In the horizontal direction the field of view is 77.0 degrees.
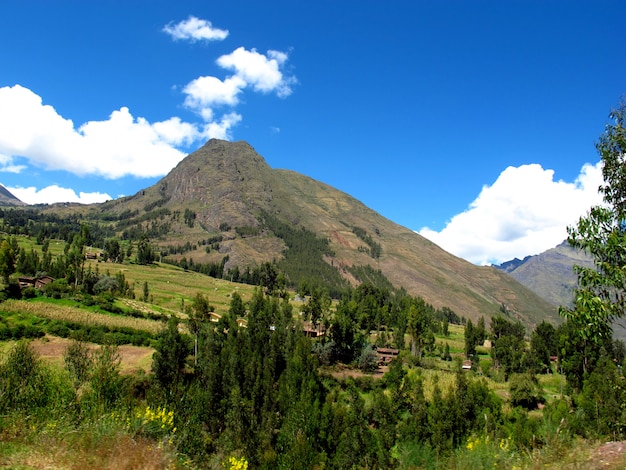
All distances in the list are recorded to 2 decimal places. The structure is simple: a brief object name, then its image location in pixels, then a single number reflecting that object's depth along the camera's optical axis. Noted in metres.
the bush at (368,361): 79.50
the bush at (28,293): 80.44
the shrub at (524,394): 58.81
